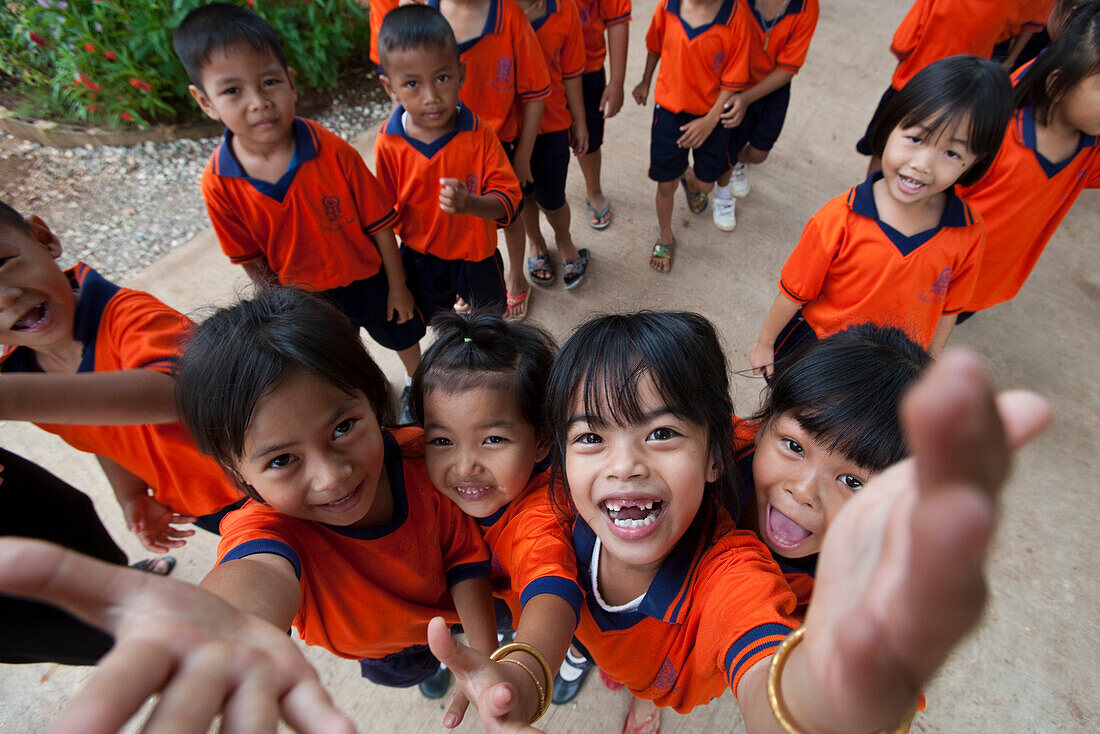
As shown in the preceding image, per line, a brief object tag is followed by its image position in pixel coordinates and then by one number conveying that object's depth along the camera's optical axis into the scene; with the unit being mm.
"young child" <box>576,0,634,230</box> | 2400
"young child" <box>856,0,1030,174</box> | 2148
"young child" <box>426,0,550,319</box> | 1942
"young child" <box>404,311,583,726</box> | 1068
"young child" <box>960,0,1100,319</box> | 1470
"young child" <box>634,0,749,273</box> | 2057
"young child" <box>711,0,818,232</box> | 2088
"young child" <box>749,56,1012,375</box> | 1370
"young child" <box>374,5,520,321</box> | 1676
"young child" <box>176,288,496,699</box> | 892
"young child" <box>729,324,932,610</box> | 934
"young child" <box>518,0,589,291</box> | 2176
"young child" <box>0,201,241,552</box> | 991
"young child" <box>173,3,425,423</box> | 1521
